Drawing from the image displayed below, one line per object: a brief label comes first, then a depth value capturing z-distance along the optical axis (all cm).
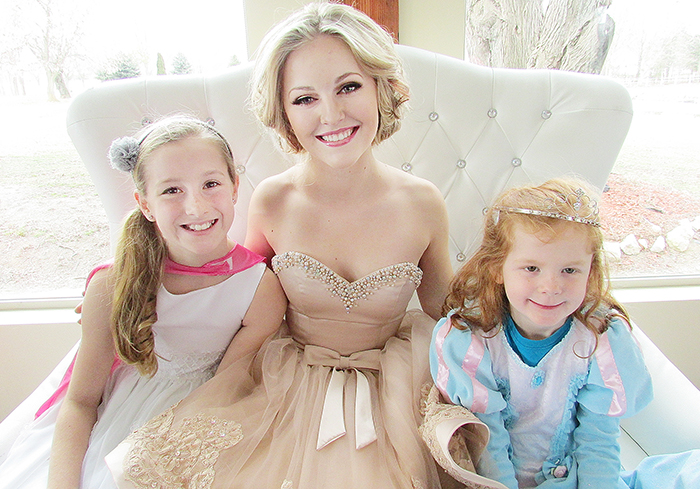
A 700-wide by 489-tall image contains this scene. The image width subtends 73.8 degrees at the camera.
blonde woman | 101
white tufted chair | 145
